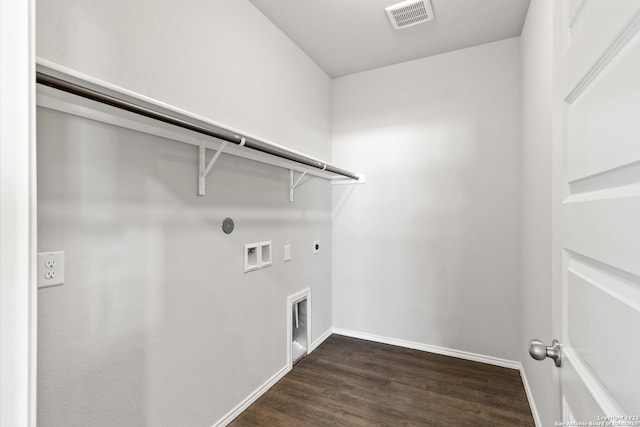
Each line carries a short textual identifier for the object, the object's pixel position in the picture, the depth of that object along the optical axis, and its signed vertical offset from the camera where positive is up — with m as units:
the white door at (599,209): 0.44 +0.00
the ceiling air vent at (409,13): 1.97 +1.41
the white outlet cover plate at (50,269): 0.97 -0.18
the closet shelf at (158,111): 0.88 +0.39
